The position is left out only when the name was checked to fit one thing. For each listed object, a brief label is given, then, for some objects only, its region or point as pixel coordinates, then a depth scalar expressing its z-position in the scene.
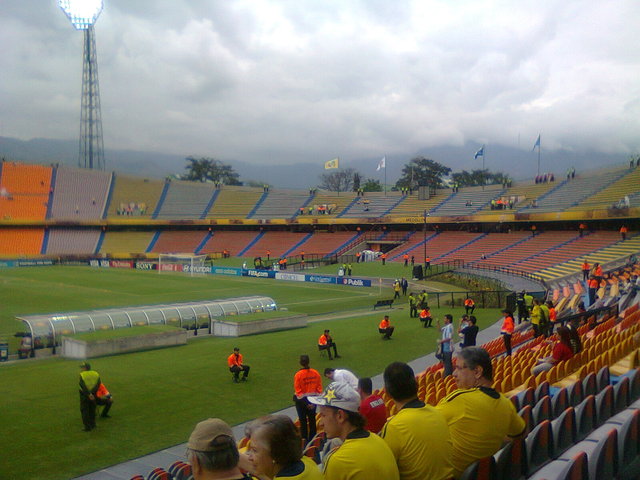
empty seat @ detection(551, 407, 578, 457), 5.82
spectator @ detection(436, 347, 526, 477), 4.18
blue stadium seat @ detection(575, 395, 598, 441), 6.32
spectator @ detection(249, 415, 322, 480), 3.03
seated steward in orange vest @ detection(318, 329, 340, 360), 17.72
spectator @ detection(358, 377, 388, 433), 5.27
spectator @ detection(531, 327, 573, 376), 9.82
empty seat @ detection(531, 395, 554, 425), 6.67
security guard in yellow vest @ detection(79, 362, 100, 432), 10.99
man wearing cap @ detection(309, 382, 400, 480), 3.15
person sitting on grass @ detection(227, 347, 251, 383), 14.77
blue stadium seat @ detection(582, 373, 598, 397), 7.94
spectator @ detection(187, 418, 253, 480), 2.78
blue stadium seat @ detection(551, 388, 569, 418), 7.23
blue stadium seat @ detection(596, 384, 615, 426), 6.81
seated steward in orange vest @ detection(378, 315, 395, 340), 21.08
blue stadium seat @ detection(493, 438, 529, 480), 4.43
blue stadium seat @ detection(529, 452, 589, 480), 4.20
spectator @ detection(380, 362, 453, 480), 3.57
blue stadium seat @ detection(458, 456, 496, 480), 4.00
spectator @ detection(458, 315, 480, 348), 14.62
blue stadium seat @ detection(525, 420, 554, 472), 5.21
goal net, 58.06
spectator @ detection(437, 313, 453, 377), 12.95
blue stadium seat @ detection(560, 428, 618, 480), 4.56
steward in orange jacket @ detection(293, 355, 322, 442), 9.41
